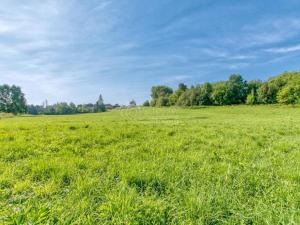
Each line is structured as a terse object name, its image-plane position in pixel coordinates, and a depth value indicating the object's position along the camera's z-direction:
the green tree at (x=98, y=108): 112.62
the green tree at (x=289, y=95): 73.12
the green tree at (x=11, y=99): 86.62
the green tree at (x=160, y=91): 132.69
